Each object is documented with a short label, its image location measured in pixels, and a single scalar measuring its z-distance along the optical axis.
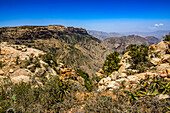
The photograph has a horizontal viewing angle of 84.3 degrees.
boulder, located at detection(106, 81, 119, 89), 5.17
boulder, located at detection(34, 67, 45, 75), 8.26
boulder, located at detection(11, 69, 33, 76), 7.21
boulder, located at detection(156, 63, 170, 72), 6.17
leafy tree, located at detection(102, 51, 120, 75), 11.84
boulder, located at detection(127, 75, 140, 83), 5.51
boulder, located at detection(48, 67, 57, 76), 9.55
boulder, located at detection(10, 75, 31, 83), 6.00
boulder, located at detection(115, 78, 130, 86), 5.37
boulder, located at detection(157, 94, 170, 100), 3.48
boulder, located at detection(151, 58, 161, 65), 7.45
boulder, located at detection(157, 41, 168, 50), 11.25
